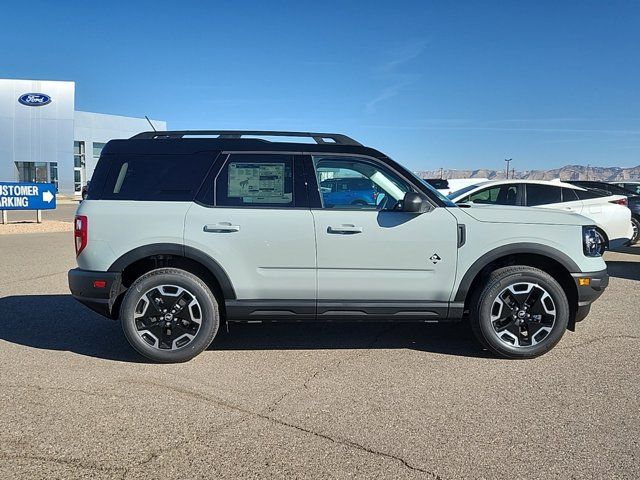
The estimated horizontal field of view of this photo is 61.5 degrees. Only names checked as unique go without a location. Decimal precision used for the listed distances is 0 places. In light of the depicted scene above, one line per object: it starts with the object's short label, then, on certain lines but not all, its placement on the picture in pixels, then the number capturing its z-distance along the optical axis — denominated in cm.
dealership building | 4681
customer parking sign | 1769
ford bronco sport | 462
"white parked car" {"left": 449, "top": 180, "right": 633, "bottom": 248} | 1011
